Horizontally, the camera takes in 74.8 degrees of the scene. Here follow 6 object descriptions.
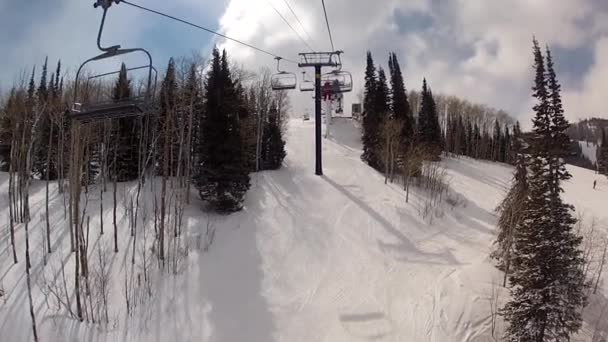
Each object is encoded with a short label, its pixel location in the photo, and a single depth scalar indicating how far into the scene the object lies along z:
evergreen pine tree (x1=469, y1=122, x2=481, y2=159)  62.72
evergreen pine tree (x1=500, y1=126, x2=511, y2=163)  65.38
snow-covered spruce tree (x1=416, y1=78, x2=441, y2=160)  45.50
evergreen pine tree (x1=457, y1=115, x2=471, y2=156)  61.52
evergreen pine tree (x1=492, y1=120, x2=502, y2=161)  66.19
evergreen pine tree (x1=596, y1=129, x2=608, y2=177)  58.48
